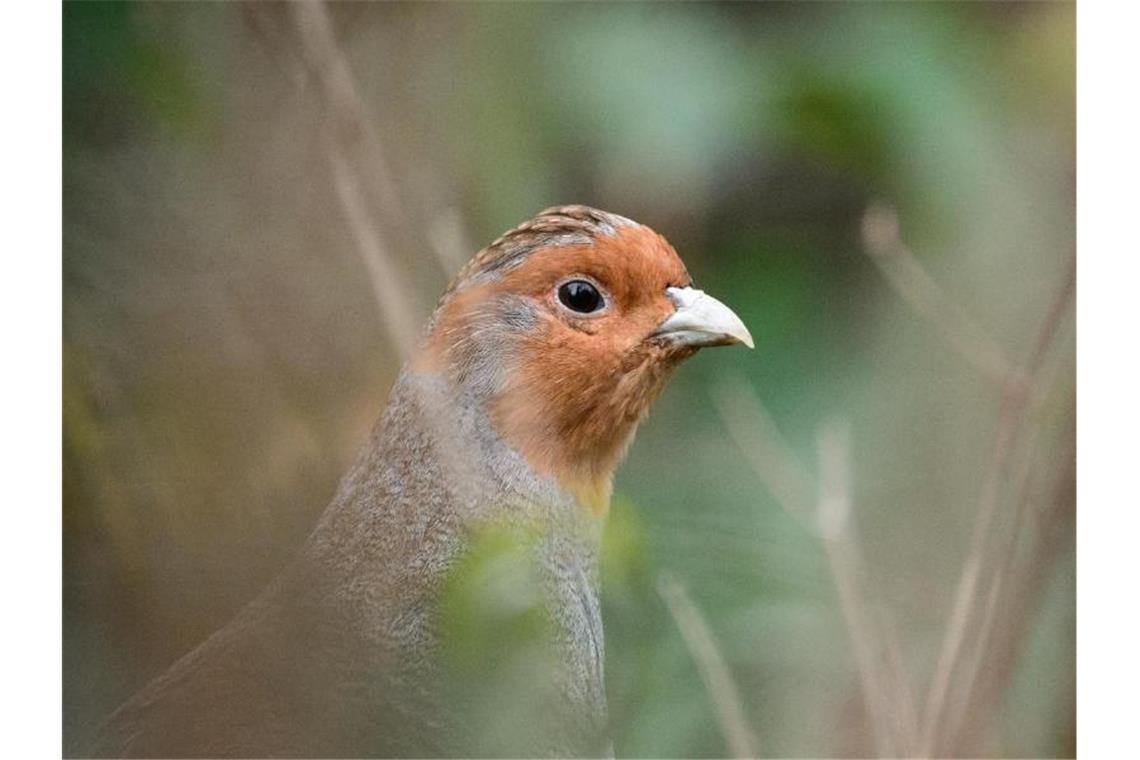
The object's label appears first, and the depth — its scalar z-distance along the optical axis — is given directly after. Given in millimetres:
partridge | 4008
